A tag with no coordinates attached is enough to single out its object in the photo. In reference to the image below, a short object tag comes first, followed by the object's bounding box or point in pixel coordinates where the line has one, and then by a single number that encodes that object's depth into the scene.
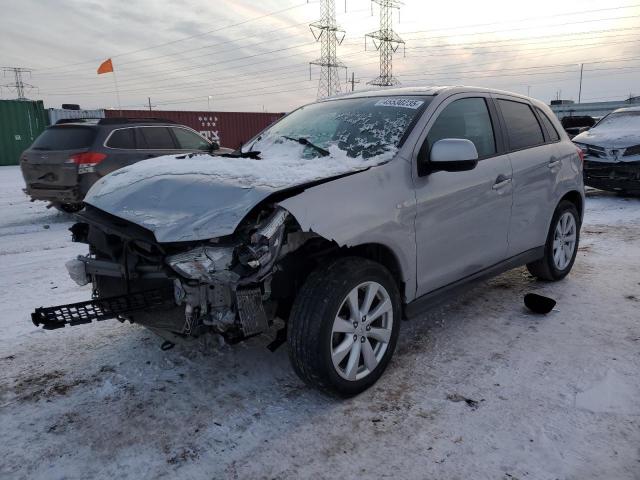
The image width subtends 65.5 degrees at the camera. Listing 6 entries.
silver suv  2.52
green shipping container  24.48
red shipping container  23.81
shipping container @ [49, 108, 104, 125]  26.70
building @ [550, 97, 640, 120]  49.53
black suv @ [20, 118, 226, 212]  7.62
